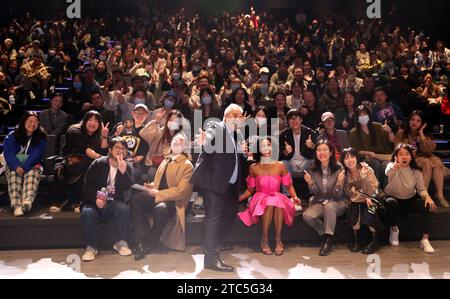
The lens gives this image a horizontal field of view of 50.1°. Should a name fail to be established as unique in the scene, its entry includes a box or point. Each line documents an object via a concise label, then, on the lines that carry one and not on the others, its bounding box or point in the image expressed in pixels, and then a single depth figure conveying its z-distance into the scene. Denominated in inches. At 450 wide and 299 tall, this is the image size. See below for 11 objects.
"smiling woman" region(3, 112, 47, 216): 187.9
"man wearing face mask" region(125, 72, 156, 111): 258.7
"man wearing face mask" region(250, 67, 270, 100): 298.0
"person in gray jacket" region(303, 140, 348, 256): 176.9
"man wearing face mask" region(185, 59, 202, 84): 331.9
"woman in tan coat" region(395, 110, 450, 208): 197.5
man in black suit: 157.8
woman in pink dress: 173.6
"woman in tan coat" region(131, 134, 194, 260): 170.4
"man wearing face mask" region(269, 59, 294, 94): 328.8
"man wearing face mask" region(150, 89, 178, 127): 219.6
